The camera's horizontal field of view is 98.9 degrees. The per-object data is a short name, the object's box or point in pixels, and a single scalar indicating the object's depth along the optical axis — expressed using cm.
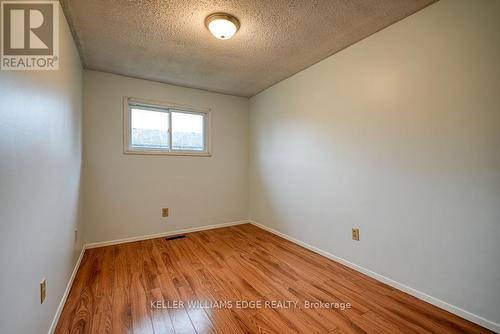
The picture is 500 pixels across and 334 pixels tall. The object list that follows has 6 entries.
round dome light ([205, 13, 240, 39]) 176
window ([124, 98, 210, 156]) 305
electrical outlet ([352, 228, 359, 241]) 218
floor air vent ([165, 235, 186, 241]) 307
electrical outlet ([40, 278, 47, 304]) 119
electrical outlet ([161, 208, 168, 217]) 319
